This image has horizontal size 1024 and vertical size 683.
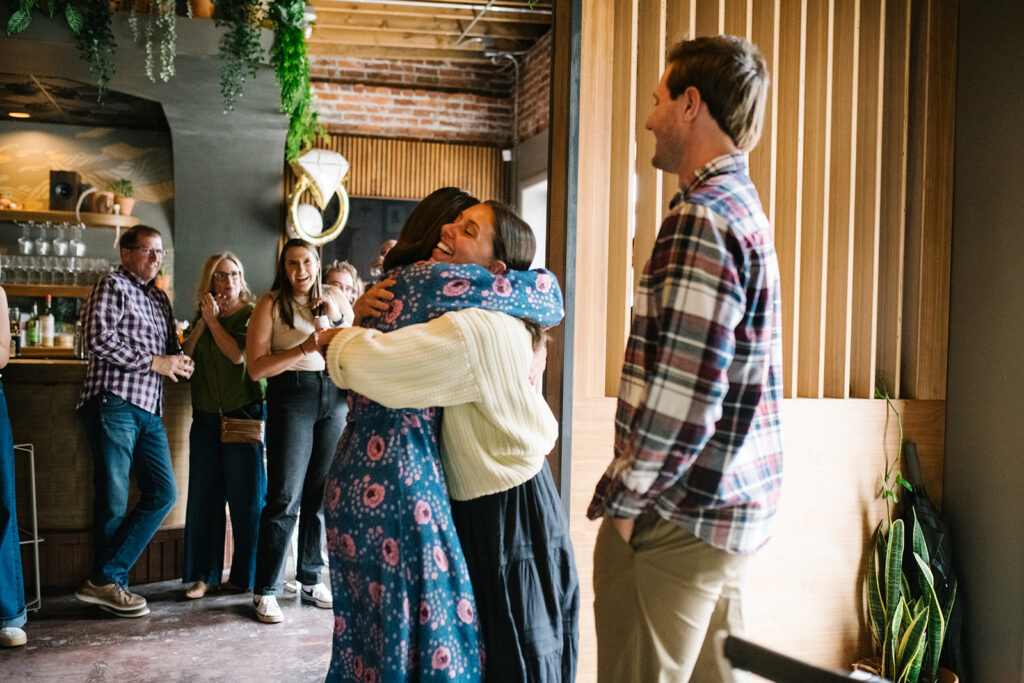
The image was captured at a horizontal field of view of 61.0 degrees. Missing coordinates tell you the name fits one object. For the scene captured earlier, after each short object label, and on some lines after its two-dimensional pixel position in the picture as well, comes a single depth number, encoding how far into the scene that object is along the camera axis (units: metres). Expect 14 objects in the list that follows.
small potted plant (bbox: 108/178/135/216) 8.20
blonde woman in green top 4.15
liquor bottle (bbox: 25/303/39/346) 7.37
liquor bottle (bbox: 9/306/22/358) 6.73
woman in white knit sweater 1.78
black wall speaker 7.05
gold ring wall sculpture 7.63
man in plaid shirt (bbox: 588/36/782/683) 1.39
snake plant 2.99
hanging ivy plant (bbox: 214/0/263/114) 6.28
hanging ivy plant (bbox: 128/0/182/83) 6.20
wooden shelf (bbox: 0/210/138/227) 6.89
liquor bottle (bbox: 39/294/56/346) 7.35
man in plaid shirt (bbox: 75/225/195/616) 3.88
